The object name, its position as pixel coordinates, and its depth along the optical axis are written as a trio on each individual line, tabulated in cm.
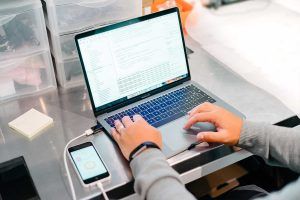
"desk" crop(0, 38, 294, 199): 91
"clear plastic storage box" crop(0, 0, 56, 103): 107
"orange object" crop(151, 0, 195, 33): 135
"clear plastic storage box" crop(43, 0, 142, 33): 111
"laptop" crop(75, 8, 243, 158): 100
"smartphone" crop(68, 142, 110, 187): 88
